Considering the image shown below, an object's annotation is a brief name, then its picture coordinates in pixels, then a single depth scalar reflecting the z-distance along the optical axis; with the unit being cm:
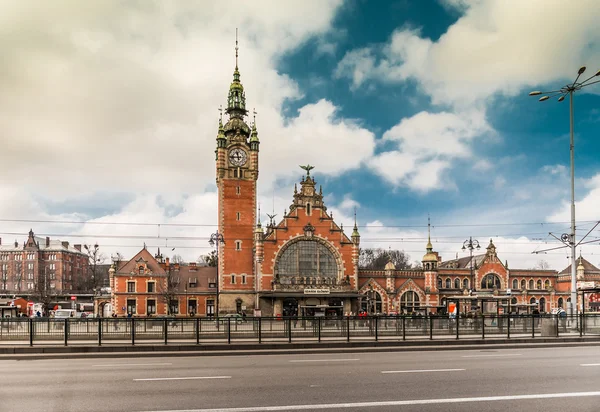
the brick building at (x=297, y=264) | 6275
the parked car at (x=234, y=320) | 2495
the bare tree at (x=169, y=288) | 6303
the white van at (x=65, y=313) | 5776
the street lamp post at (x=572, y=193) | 2938
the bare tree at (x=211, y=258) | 9051
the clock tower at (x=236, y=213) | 6347
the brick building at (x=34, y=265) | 13238
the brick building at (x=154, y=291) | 6388
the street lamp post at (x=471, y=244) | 4947
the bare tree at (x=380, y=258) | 12598
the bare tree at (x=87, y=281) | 13501
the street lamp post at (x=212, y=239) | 4975
